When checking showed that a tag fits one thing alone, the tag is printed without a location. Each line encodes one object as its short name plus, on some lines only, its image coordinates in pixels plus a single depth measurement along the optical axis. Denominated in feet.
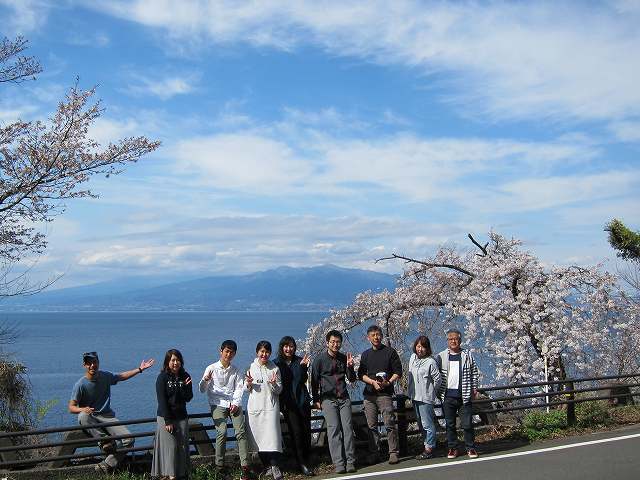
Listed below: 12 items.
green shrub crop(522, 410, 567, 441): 33.60
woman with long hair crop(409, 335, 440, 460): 29.81
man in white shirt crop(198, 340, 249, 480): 26.96
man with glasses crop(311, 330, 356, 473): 28.32
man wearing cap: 26.53
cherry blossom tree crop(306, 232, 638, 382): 52.80
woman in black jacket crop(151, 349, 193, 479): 25.44
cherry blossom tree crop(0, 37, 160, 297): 37.14
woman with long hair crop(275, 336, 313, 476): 28.53
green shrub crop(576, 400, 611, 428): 36.09
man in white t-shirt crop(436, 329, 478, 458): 30.01
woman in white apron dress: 27.07
